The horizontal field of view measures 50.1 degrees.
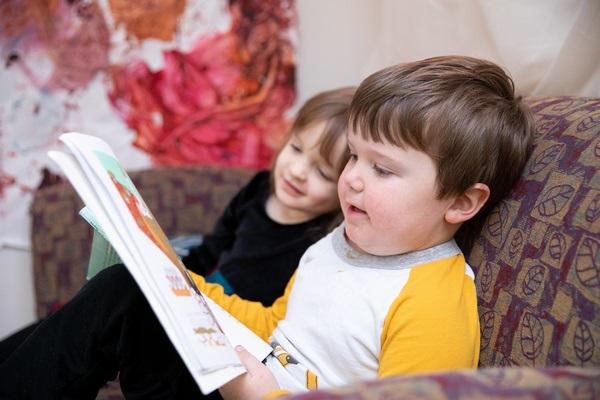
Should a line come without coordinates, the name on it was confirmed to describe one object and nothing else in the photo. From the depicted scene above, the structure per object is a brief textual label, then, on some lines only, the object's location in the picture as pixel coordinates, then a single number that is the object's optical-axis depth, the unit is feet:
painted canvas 5.81
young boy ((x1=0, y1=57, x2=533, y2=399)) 3.16
